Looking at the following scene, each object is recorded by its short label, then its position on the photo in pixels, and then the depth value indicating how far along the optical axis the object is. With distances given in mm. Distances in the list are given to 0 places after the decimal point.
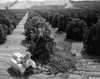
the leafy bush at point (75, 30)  18891
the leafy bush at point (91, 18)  25523
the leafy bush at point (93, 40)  13413
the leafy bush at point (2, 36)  18361
